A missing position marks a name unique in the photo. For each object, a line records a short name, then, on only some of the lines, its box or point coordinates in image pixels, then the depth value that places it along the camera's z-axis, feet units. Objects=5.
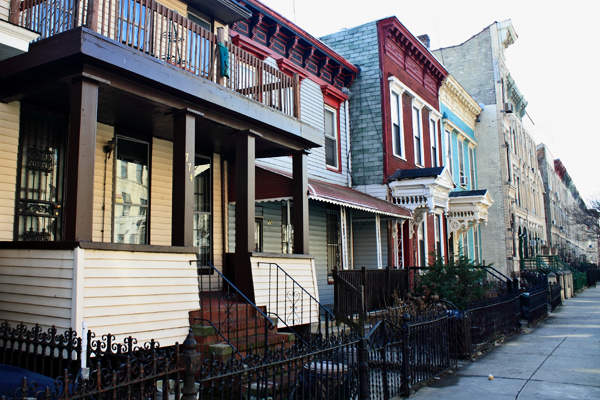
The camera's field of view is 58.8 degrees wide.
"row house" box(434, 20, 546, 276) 98.37
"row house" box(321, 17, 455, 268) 57.16
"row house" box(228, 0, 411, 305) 42.24
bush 41.57
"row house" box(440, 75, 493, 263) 75.36
